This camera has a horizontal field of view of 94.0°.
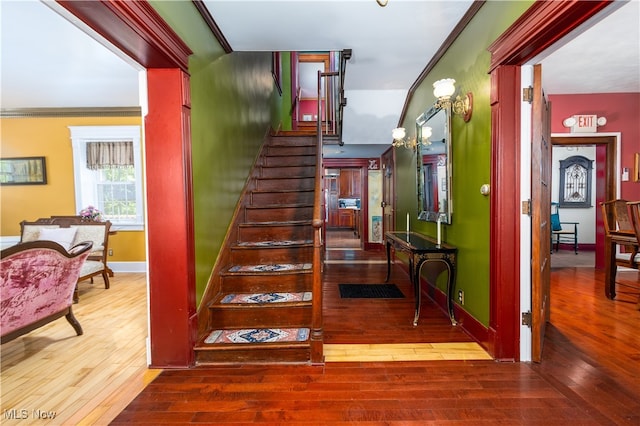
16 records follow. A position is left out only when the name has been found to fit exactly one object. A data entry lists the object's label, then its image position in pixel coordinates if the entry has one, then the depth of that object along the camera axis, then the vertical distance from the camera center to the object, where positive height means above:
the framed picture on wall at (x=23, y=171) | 4.89 +0.61
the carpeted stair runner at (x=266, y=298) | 2.40 -0.77
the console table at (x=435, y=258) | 2.65 -0.50
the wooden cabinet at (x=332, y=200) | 10.89 +0.12
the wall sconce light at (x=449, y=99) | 2.41 +0.85
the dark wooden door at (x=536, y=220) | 1.99 -0.13
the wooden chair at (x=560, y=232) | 6.18 -0.67
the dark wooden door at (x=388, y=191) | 5.62 +0.24
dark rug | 3.53 -1.10
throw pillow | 4.01 -0.37
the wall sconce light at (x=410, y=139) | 3.41 +0.82
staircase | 2.09 -0.69
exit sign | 4.54 +1.16
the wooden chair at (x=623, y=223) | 3.23 -0.27
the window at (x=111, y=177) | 4.93 +0.51
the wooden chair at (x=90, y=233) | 4.12 -0.37
